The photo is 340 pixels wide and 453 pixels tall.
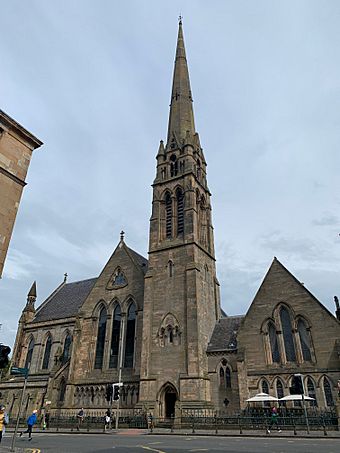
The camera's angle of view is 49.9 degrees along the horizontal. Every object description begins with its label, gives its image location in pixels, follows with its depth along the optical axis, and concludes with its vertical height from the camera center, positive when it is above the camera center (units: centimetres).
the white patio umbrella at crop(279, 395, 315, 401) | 2455 +162
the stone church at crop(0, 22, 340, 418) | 2877 +736
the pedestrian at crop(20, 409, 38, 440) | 2092 +8
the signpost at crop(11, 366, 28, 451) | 1509 +190
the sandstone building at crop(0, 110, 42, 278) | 1391 +898
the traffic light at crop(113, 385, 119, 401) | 2553 +175
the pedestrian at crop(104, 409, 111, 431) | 2607 +27
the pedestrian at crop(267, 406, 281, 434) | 2316 +22
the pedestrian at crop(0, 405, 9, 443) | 1466 +15
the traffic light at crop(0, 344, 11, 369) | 1027 +168
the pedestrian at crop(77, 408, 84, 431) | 2758 +27
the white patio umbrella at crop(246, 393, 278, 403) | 2539 +165
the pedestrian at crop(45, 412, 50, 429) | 3081 +20
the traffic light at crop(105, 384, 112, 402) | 2577 +179
